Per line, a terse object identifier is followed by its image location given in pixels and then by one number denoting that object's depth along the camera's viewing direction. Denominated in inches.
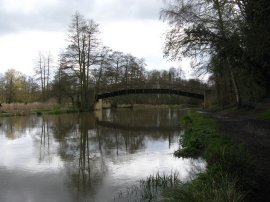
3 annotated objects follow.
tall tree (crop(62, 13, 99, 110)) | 1142.9
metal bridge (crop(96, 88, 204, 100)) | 1314.4
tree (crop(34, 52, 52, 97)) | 1547.2
